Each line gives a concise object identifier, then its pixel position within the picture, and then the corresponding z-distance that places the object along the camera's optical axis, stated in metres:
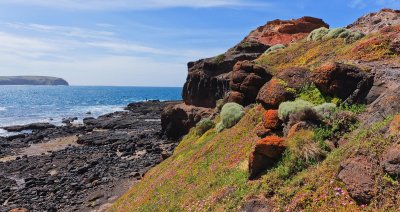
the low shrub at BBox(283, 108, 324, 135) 12.88
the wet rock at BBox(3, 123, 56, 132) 71.12
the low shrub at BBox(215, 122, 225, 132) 22.08
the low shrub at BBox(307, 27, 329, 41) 28.29
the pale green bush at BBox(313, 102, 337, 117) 13.71
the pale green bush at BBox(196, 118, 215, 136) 26.08
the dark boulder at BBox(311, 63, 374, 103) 14.62
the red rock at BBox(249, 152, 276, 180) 12.27
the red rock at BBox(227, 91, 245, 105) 23.23
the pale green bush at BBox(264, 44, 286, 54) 33.31
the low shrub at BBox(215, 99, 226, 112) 29.65
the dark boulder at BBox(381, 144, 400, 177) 8.23
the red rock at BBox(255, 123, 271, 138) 14.86
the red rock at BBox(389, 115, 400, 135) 9.27
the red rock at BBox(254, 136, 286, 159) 12.12
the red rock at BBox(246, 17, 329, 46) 47.41
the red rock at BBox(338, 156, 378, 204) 8.42
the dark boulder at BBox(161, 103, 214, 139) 43.72
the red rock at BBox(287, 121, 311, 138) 12.64
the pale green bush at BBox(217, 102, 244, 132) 21.19
